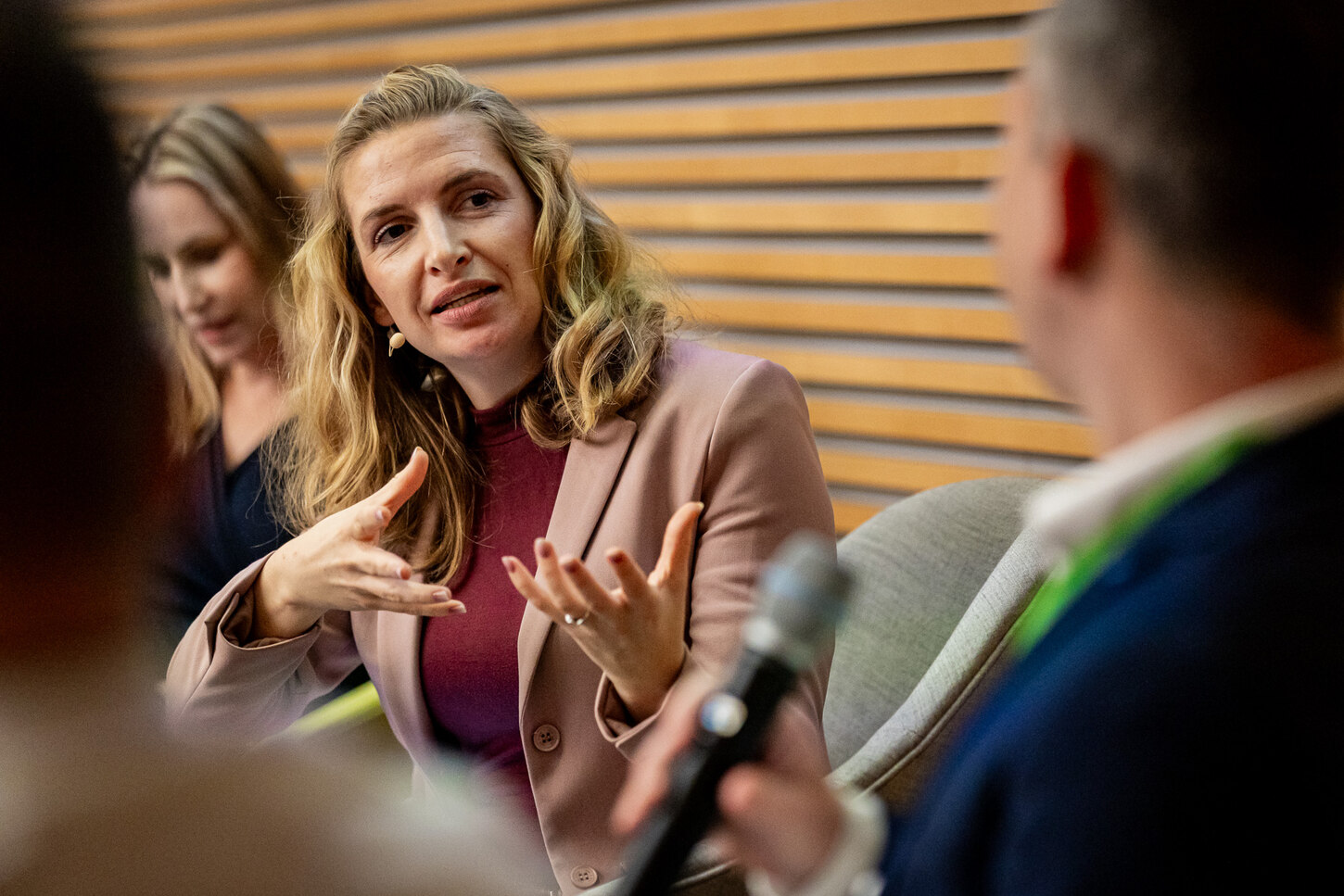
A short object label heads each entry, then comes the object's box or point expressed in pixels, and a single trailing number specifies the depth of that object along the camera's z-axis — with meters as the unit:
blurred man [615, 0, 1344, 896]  1.82
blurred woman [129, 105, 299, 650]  3.31
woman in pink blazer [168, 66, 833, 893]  2.89
